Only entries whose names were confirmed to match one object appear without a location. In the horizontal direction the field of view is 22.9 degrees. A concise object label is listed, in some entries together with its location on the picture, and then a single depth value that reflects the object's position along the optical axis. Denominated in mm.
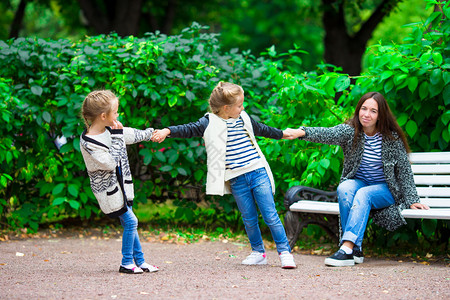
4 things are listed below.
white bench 9558
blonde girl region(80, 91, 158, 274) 7776
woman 8957
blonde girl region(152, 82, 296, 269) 8429
